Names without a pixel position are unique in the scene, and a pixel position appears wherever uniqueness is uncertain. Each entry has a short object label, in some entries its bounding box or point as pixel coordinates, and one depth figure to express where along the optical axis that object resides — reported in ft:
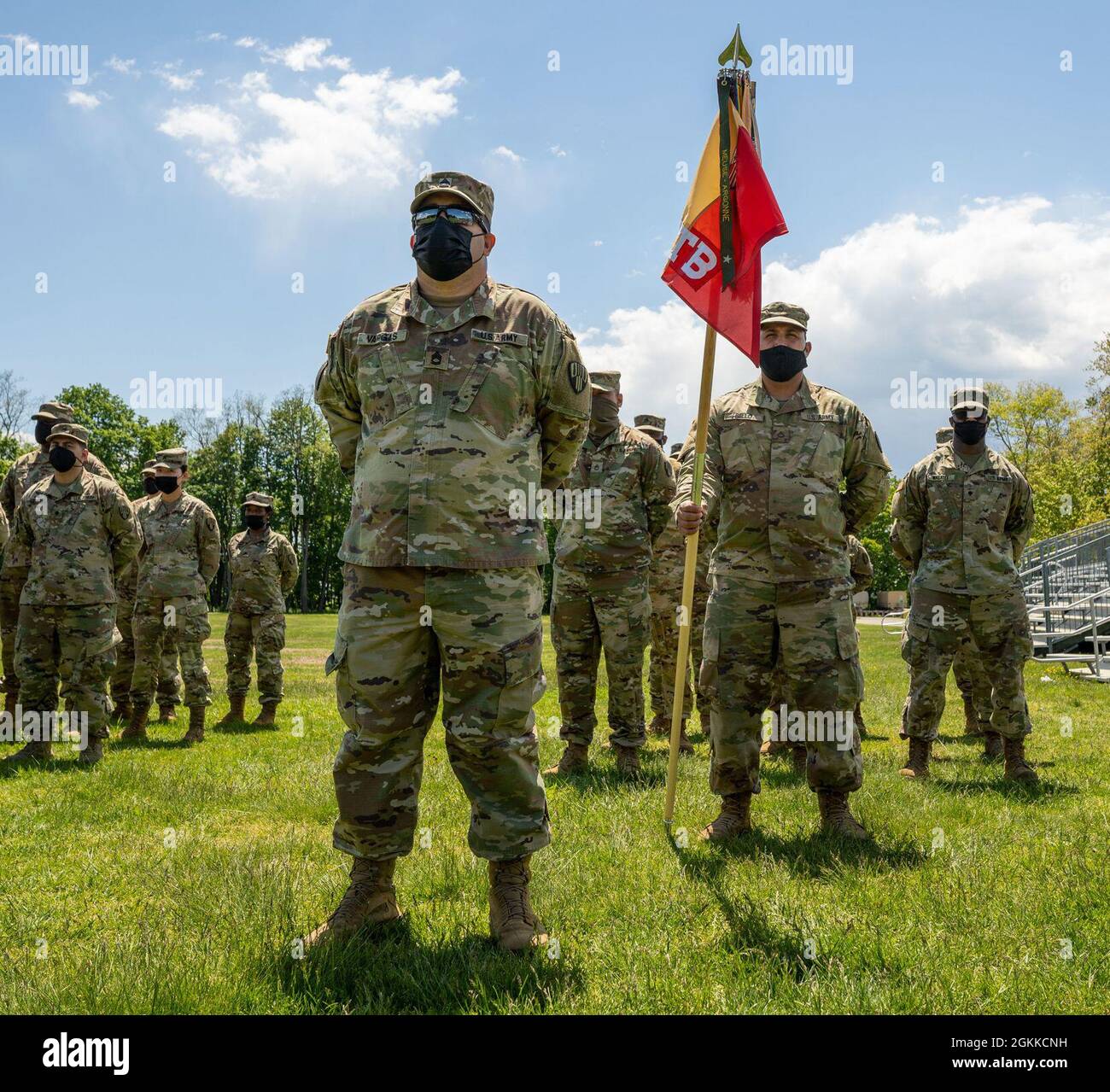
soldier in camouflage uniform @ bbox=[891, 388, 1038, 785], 24.47
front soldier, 11.67
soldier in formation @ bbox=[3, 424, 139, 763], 26.21
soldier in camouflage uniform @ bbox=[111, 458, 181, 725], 34.47
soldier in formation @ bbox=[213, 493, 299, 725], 35.83
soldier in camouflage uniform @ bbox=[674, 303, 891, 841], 17.06
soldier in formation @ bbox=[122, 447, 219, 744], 31.60
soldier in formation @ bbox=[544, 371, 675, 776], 24.13
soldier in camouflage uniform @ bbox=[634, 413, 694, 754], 32.73
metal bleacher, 54.29
